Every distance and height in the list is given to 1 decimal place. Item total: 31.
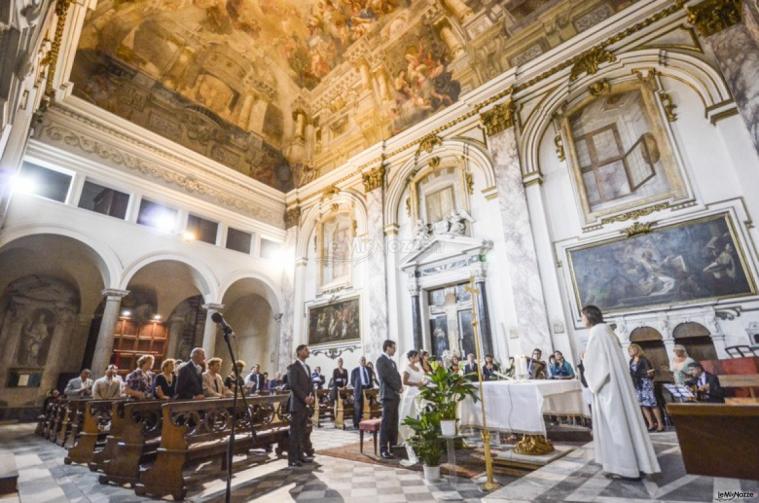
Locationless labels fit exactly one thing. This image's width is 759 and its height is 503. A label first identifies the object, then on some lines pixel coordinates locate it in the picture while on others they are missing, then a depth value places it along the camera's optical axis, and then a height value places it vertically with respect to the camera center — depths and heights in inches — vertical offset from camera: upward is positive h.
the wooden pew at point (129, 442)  154.9 -28.3
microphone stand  104.3 -1.0
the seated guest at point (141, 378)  267.0 -1.2
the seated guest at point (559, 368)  269.7 -4.3
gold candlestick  131.3 -34.9
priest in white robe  124.3 -18.1
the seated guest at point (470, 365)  320.5 +0.0
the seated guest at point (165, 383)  213.2 -4.3
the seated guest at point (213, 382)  219.1 -5.3
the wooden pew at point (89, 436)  197.2 -31.1
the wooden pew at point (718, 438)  76.4 -17.1
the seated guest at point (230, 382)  338.0 -8.2
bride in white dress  199.0 -12.6
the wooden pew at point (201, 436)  141.2 -28.4
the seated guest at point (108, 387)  274.8 -7.0
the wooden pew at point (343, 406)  326.5 -33.6
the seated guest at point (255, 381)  376.8 -9.3
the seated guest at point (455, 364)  304.5 +1.1
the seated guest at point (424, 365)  254.0 +1.0
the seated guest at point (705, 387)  194.1 -15.5
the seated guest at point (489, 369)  293.6 -3.6
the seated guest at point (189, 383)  193.0 -4.3
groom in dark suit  194.5 -15.5
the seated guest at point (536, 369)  273.4 -4.6
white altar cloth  158.9 -19.2
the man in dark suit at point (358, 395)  296.5 -21.0
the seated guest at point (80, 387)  323.0 -7.9
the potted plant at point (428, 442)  147.8 -30.1
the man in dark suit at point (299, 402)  183.9 -15.9
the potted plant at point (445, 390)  154.7 -10.3
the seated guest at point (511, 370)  288.4 -4.9
